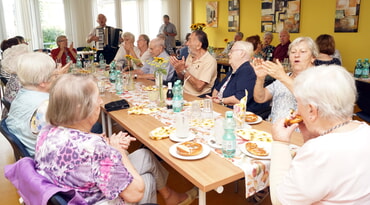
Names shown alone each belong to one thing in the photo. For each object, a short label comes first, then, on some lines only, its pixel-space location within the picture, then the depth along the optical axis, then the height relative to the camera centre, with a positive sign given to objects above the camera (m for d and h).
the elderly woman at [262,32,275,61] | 6.18 -0.12
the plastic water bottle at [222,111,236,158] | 1.44 -0.51
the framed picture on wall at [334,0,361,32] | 5.14 +0.40
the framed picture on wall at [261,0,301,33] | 6.21 +0.52
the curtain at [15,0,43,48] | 7.47 +0.57
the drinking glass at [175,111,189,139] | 1.71 -0.51
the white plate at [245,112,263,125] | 1.94 -0.55
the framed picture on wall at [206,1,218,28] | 8.48 +0.79
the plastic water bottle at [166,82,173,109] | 2.37 -0.45
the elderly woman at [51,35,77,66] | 5.02 -0.17
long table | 1.25 -0.59
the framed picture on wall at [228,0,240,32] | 7.73 +0.62
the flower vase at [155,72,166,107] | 2.45 -0.47
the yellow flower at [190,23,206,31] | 6.40 +0.31
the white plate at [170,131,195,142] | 1.66 -0.56
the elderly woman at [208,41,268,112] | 2.60 -0.35
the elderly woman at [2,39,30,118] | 2.85 -0.25
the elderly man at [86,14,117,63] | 6.17 +0.03
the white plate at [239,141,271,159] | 1.42 -0.56
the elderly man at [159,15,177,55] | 9.20 +0.33
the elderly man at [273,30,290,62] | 5.86 -0.15
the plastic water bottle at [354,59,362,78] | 3.89 -0.44
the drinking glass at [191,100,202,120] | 2.08 -0.51
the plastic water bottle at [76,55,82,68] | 4.69 -0.36
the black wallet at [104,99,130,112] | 2.38 -0.53
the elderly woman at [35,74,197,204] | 1.19 -0.46
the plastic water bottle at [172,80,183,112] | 2.24 -0.47
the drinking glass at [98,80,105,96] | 2.92 -0.46
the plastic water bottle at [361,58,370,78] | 3.85 -0.45
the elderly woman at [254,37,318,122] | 2.11 -0.24
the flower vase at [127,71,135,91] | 3.15 -0.46
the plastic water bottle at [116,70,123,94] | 2.96 -0.45
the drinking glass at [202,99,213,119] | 2.15 -0.50
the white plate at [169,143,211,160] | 1.43 -0.57
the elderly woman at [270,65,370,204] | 0.99 -0.39
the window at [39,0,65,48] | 7.94 +0.61
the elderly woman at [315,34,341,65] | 4.34 -0.12
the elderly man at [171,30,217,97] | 3.23 -0.32
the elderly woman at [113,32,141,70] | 4.71 -0.13
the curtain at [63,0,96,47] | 8.10 +0.64
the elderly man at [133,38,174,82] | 3.84 -0.18
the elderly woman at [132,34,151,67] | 4.36 -0.10
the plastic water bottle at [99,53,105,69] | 4.68 -0.36
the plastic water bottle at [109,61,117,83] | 3.56 -0.42
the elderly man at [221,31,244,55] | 6.84 +0.03
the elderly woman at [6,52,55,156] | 1.94 -0.37
